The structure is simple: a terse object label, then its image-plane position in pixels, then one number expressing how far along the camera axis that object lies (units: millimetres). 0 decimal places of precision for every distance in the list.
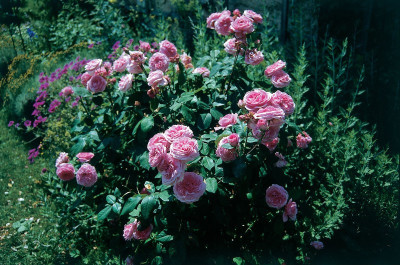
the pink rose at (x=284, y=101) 1618
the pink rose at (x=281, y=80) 1903
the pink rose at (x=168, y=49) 2104
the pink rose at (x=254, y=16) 2105
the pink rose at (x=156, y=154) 1485
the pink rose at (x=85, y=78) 2184
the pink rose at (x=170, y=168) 1500
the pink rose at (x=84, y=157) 2171
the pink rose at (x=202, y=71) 2280
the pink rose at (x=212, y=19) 2254
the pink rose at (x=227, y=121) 1779
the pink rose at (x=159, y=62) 2020
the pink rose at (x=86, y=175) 2059
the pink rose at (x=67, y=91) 2707
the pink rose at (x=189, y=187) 1561
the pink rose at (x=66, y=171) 2150
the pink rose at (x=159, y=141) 1577
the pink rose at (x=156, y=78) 1918
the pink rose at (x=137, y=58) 2016
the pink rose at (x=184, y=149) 1451
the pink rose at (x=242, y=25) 1954
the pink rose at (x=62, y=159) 2277
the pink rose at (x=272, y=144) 1909
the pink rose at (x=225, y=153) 1647
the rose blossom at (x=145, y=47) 2318
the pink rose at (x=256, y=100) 1562
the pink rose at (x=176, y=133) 1564
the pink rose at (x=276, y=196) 1847
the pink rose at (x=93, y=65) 2100
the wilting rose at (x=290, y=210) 1887
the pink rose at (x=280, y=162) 1994
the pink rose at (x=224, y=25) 2111
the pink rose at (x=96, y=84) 2114
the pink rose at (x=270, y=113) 1481
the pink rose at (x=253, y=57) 2023
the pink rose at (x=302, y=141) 2225
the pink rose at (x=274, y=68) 1914
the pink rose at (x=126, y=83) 2037
